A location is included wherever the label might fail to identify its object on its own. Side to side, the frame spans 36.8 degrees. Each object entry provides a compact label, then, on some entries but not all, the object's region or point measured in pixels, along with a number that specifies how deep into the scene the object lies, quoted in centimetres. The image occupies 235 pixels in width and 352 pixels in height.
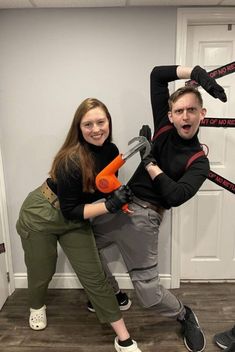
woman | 176
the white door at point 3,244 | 244
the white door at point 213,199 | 231
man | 170
